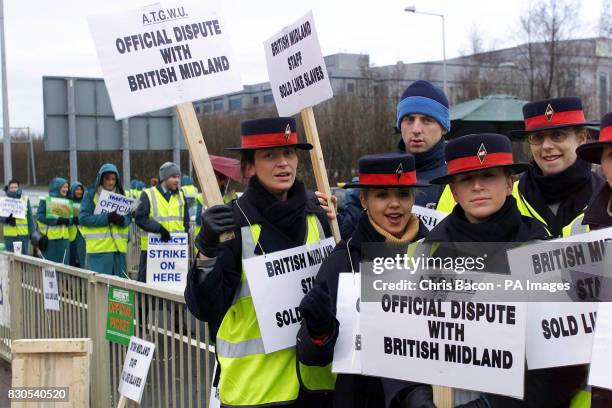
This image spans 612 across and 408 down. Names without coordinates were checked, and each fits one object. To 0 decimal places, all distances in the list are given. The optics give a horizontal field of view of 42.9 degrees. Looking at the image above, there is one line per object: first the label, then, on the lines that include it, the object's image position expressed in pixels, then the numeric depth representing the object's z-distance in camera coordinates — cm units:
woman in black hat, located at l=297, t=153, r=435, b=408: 331
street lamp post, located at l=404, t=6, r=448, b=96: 3114
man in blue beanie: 445
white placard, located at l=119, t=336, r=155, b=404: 579
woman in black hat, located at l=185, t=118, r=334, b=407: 367
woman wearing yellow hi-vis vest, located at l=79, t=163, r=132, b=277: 1127
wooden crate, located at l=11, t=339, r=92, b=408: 608
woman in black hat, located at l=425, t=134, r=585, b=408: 297
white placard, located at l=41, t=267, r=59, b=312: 796
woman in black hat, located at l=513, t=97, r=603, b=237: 410
